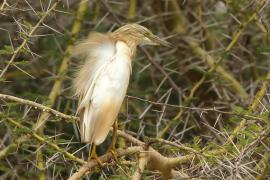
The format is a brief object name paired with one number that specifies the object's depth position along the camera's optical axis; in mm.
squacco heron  6074
